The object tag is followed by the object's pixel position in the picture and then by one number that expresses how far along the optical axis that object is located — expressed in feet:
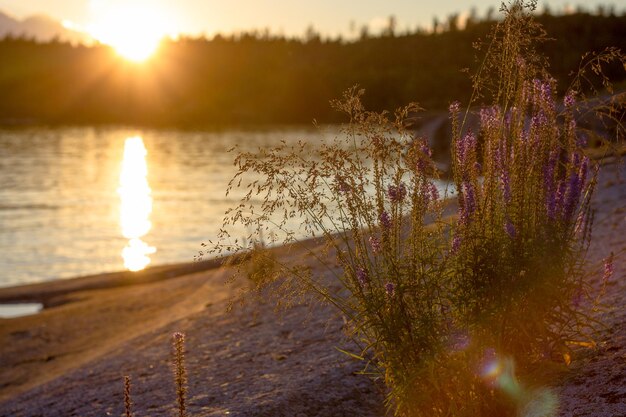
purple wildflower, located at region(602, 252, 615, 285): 18.59
